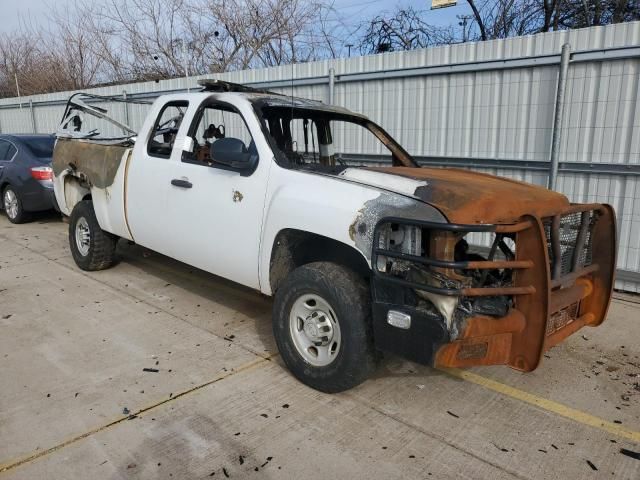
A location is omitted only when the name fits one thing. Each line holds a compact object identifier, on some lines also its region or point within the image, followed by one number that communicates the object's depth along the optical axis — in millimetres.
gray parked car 9188
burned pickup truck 2936
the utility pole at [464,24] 14486
